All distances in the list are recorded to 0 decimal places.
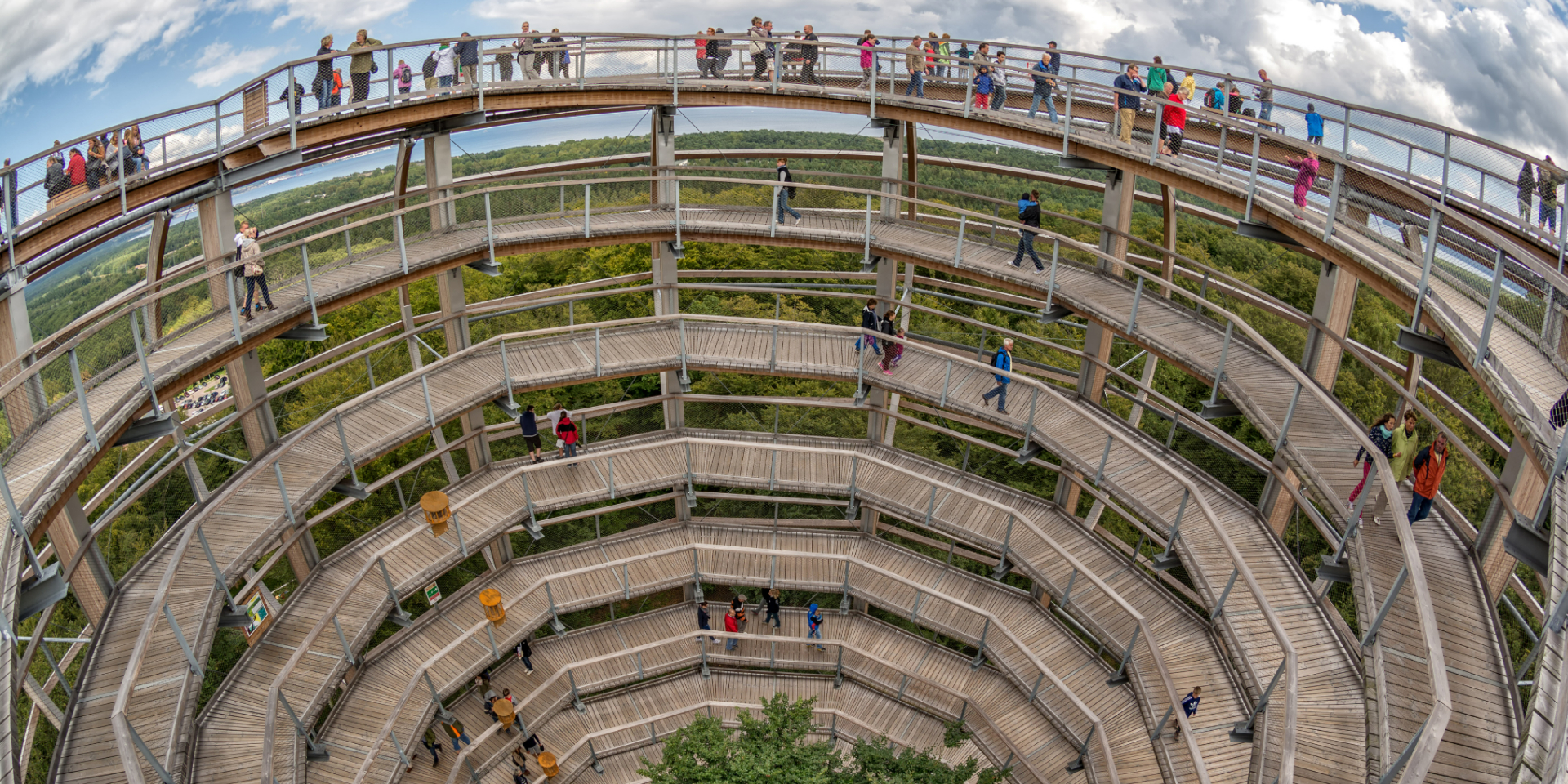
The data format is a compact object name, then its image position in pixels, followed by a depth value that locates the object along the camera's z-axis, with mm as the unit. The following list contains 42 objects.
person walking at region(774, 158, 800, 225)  22641
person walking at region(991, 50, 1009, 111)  21656
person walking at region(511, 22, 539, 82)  22219
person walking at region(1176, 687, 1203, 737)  17214
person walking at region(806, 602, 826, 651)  24547
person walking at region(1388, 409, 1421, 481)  14805
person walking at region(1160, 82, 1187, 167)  19109
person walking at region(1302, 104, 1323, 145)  18516
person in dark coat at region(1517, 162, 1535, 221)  15789
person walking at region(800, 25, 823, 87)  22938
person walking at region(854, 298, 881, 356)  23188
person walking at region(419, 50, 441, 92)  20625
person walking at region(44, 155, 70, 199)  15516
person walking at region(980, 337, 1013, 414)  21219
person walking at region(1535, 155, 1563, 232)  15125
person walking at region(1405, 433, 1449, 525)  14234
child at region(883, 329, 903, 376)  22828
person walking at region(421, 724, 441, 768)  21031
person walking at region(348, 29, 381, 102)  19547
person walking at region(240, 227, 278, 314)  17266
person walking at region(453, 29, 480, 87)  21109
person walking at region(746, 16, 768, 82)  23219
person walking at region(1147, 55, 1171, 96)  21000
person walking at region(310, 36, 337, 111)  19094
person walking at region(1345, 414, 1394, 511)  15070
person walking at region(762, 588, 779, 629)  24661
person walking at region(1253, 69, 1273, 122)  19812
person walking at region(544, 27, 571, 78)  22484
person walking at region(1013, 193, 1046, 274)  21031
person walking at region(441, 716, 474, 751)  20578
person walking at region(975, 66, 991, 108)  21703
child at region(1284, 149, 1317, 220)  16516
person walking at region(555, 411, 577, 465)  22953
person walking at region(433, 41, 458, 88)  20859
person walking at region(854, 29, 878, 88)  21906
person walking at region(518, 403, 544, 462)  22344
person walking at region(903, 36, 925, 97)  22094
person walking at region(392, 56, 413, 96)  19922
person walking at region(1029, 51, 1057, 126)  21062
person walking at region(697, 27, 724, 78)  23062
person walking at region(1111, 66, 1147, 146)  19609
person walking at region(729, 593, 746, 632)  24686
